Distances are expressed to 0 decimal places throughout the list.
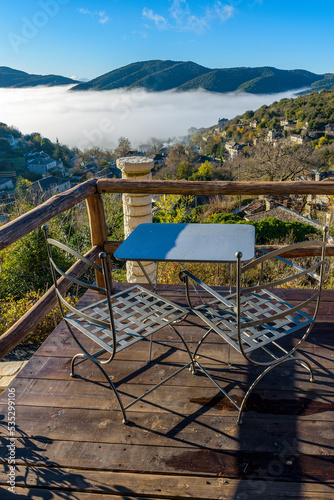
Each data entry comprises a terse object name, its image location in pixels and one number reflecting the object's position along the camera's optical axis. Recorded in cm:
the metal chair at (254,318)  141
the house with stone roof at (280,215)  1713
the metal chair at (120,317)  147
